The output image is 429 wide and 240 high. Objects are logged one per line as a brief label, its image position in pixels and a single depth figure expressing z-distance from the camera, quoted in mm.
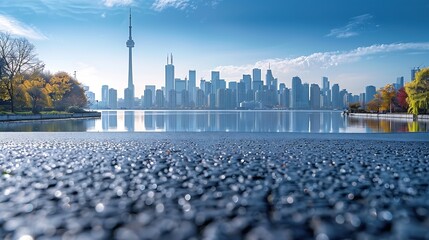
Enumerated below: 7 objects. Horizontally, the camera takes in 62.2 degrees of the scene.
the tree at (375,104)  118944
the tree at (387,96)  106812
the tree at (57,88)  89431
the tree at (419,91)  66500
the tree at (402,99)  99412
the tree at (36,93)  75562
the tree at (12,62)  66875
